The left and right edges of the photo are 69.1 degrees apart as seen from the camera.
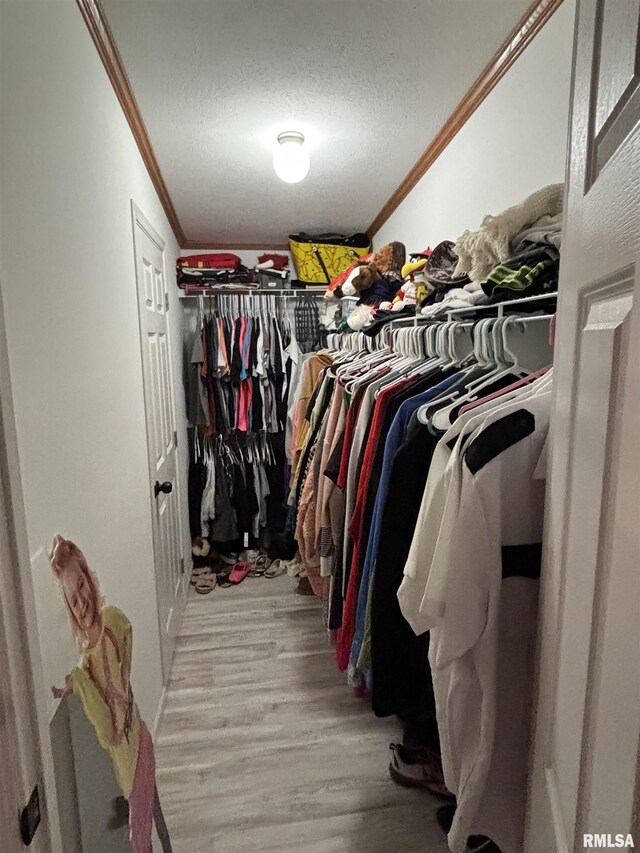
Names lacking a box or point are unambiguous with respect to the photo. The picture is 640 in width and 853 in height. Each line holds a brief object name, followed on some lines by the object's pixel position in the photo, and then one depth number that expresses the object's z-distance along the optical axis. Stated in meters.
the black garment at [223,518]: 3.29
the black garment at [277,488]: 3.43
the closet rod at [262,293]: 3.22
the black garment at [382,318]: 1.87
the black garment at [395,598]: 1.14
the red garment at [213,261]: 3.27
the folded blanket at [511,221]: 1.14
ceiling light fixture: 1.95
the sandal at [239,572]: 3.10
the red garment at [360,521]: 1.41
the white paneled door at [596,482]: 0.41
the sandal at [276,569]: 3.21
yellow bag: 3.29
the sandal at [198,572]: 3.10
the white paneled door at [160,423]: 1.96
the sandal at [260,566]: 3.23
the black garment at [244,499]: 3.36
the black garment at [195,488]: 3.31
